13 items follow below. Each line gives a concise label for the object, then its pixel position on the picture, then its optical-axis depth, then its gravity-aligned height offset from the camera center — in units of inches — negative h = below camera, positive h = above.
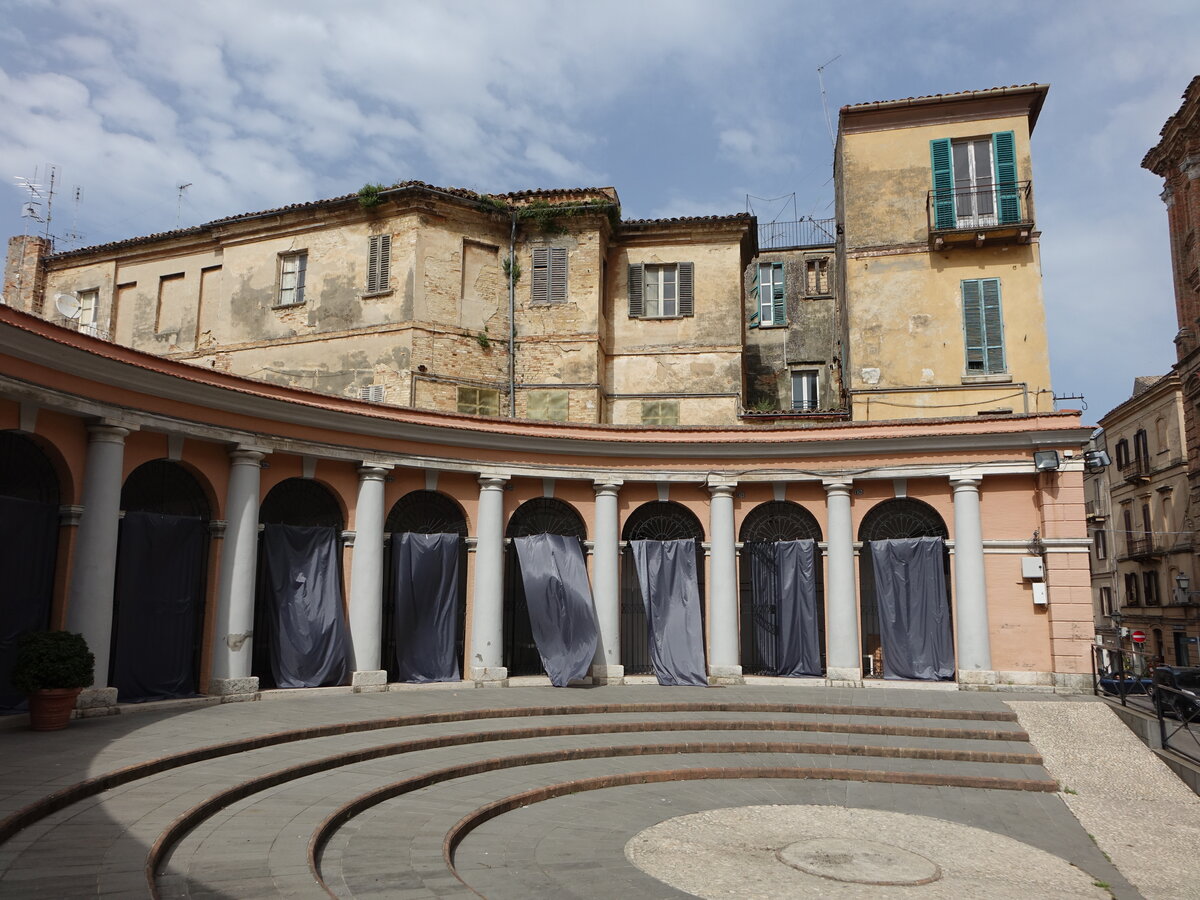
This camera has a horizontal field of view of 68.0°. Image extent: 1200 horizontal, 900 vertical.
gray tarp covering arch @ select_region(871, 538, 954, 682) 713.6 -16.2
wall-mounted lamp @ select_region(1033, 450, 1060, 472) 695.7 +99.1
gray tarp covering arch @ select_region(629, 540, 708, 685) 729.0 -16.8
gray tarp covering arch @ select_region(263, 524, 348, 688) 636.1 -14.1
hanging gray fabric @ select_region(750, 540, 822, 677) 736.3 -17.0
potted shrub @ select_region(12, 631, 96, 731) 454.0 -45.9
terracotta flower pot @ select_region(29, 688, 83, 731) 457.1 -62.9
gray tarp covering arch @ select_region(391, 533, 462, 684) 689.6 -14.1
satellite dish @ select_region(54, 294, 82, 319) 671.8 +211.7
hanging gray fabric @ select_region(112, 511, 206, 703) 551.8 -12.9
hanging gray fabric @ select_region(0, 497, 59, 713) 484.7 +7.4
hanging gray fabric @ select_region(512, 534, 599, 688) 703.7 -15.6
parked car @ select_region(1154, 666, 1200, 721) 492.7 -66.0
